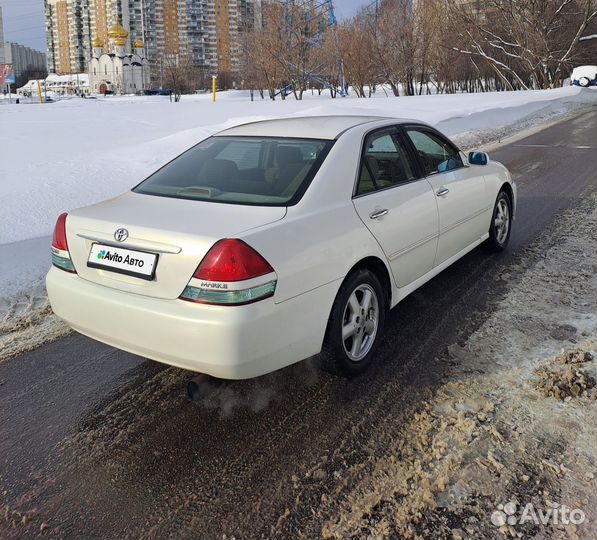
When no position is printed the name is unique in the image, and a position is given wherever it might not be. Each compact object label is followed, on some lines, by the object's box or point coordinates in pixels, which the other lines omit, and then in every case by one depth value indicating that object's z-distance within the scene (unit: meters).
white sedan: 2.77
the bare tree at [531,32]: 44.94
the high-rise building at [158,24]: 130.00
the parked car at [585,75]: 48.06
